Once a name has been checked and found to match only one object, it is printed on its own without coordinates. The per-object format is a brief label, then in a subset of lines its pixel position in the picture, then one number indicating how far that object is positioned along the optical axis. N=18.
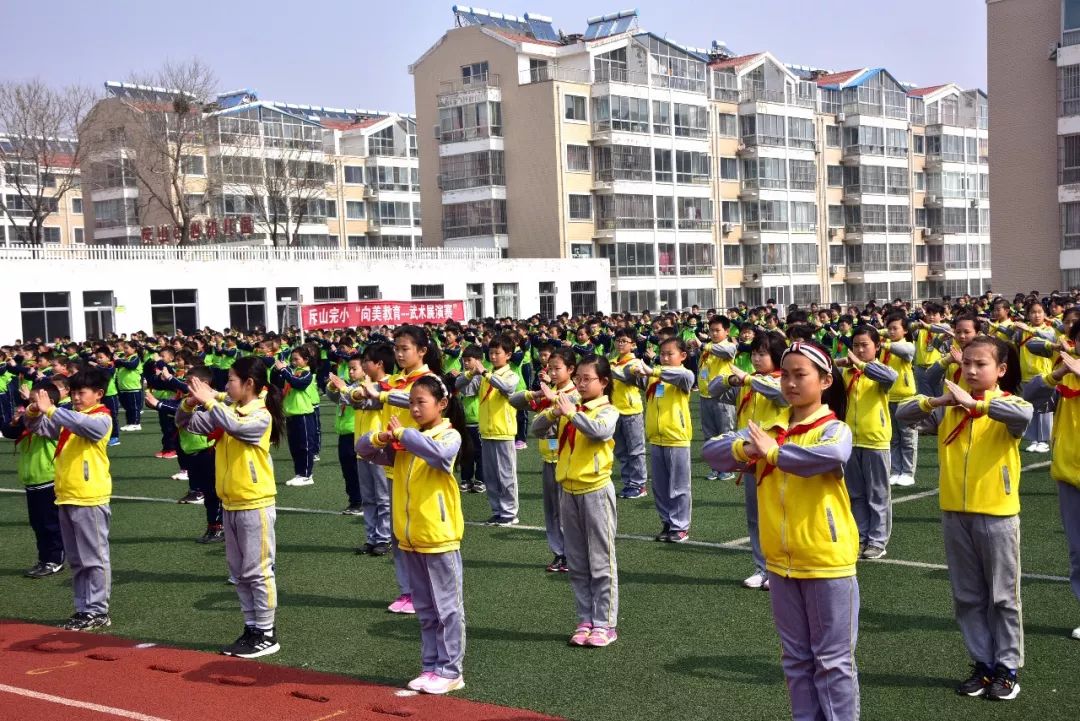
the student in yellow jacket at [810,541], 4.87
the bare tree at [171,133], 48.62
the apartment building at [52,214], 65.88
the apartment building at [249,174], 49.93
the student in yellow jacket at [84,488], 8.05
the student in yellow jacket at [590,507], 7.09
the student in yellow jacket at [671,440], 10.13
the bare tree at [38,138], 46.62
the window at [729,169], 57.34
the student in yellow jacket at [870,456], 9.07
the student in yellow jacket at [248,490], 7.25
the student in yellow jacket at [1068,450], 6.83
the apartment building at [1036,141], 37.31
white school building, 36.75
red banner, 30.00
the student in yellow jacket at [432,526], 6.39
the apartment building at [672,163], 51.59
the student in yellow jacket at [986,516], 5.88
